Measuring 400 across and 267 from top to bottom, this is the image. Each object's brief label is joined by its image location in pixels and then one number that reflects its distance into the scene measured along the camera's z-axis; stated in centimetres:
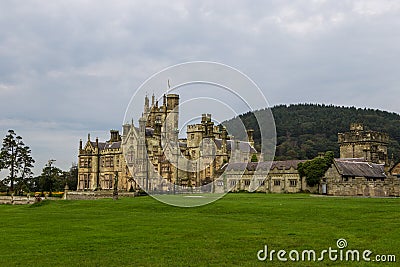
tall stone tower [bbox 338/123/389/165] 7925
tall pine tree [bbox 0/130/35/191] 7719
